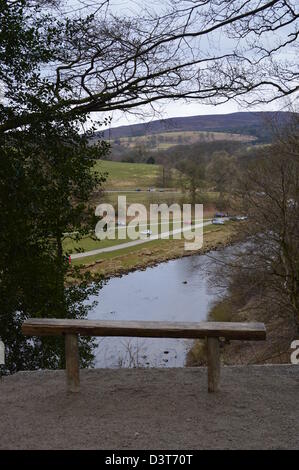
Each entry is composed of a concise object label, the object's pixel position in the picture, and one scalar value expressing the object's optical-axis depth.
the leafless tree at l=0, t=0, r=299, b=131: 5.23
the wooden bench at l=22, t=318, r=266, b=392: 3.55
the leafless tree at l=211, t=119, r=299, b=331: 9.68
